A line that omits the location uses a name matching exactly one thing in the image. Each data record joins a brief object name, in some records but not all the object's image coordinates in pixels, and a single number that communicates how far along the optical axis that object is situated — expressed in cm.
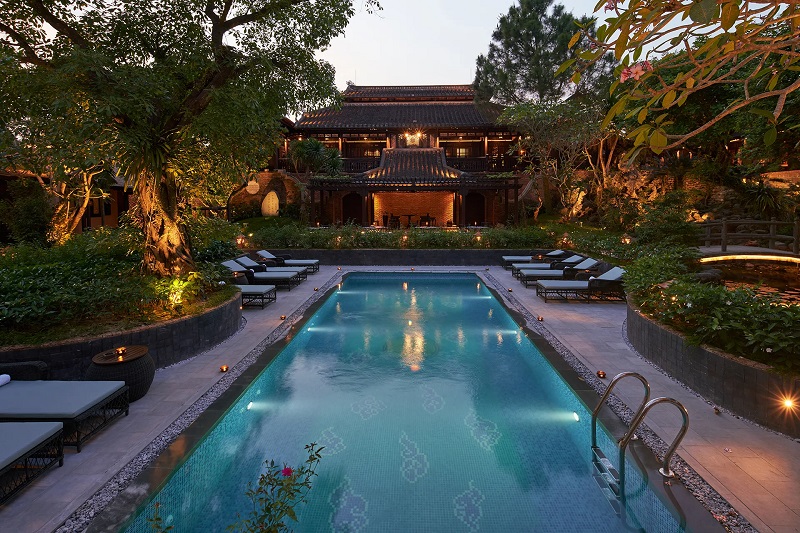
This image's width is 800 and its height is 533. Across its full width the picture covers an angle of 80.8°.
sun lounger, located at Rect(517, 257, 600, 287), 1442
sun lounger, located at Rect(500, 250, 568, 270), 1803
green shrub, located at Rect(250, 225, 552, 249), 2075
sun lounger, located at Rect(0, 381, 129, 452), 473
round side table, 586
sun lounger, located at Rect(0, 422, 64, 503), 399
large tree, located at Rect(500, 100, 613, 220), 2542
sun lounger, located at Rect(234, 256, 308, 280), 1502
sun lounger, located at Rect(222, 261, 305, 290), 1363
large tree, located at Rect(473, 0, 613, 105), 3012
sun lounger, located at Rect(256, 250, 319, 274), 1736
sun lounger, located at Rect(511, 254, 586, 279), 1567
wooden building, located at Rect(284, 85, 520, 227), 3177
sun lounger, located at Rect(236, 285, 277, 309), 1192
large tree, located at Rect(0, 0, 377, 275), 741
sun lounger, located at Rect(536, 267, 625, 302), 1216
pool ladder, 430
